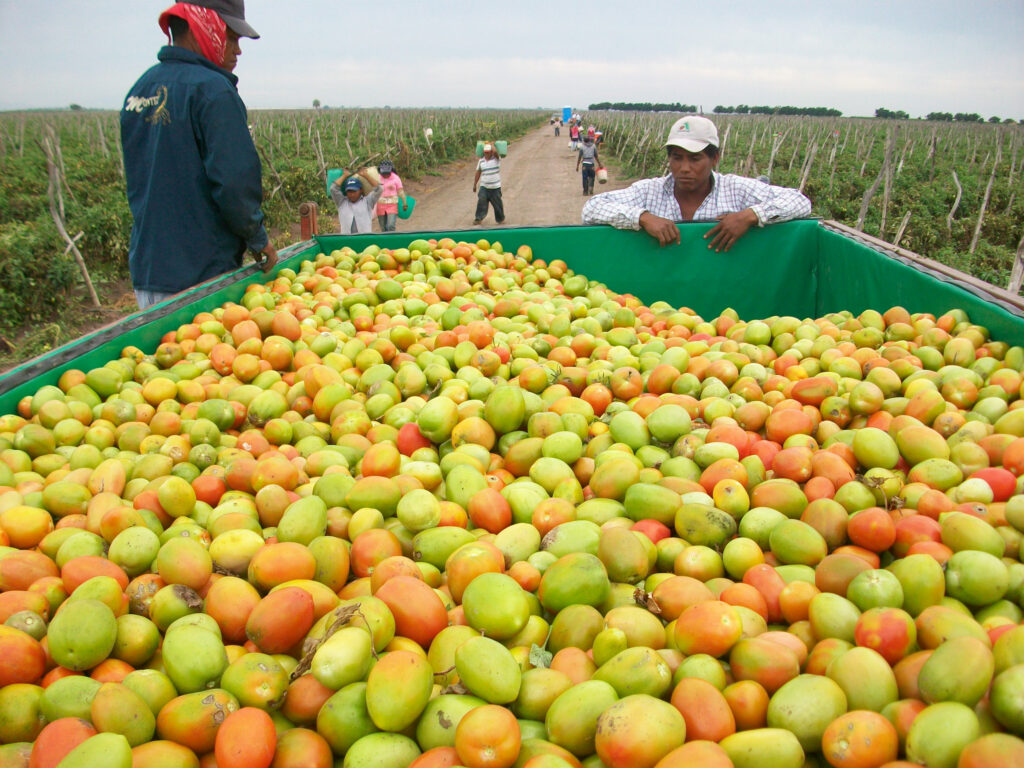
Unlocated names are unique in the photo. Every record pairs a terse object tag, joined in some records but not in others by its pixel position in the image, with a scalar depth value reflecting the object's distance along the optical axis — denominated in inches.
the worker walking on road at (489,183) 705.0
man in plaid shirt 237.3
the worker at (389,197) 570.6
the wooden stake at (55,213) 427.5
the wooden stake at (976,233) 604.8
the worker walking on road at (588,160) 1010.1
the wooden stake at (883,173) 521.7
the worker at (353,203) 468.8
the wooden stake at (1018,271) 300.0
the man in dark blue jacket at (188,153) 183.2
